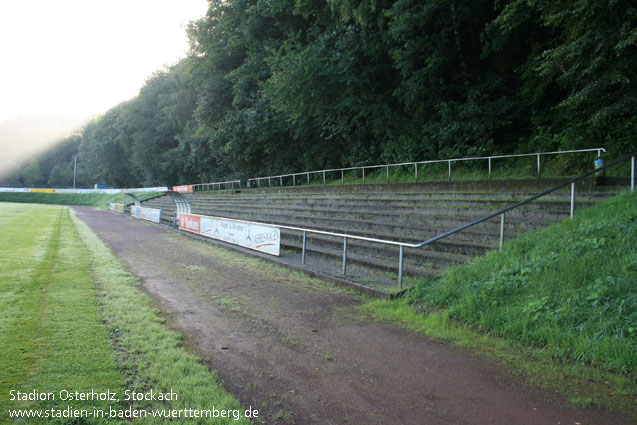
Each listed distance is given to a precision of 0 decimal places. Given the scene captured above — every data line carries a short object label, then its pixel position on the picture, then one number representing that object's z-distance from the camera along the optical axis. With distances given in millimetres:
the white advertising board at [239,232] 10828
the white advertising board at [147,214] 23922
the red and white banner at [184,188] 31102
